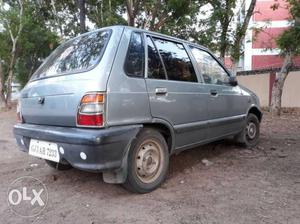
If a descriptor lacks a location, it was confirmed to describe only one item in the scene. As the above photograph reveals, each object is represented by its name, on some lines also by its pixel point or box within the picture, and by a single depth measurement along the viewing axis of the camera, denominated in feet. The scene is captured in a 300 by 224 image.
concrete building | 68.90
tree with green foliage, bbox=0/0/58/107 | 46.73
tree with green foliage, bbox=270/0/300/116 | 27.94
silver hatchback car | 8.97
